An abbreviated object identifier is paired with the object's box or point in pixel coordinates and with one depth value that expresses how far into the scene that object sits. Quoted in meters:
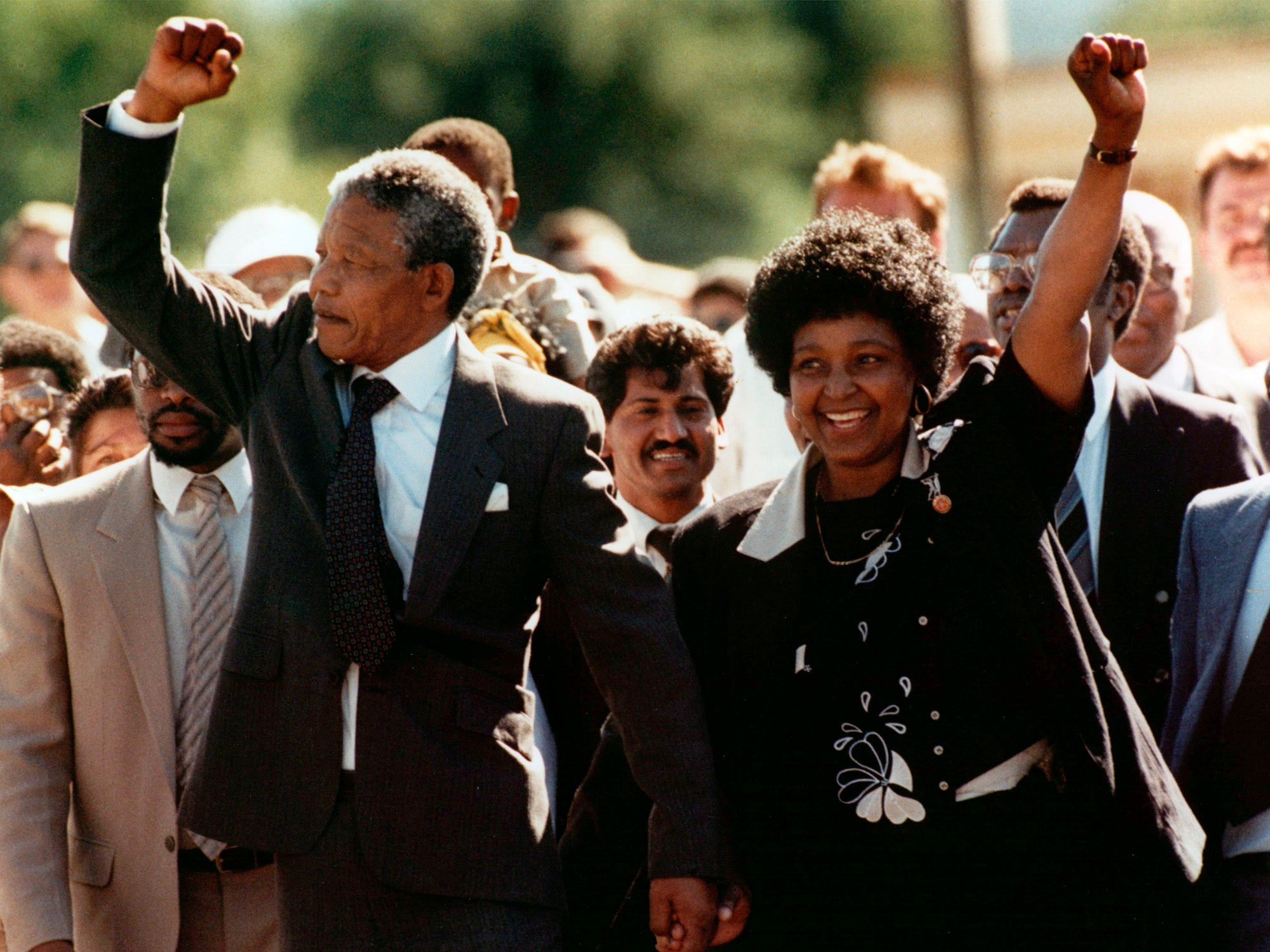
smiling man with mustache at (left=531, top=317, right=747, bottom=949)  9.60
